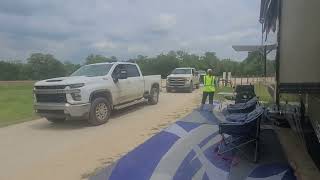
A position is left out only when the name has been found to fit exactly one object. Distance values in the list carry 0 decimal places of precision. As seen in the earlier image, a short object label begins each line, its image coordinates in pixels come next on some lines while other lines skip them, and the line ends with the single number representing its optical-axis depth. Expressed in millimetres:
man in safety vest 8889
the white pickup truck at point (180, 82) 15443
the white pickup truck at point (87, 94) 6536
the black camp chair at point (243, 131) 4114
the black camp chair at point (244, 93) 8286
